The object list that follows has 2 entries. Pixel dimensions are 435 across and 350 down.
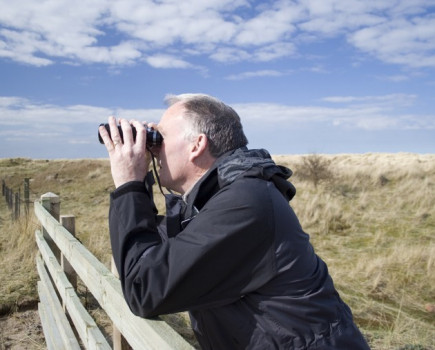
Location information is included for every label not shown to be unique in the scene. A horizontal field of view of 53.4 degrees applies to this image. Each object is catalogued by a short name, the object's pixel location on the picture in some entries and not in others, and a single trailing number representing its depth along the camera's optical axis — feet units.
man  4.15
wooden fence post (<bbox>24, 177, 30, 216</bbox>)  29.32
